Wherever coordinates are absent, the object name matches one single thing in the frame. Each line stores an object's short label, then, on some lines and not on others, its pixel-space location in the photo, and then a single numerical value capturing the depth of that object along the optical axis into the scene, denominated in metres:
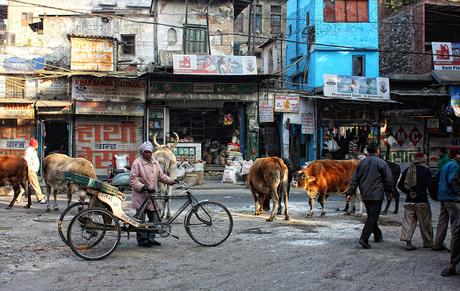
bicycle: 7.56
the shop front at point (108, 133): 21.75
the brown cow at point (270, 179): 11.20
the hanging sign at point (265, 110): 22.34
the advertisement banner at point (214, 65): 21.41
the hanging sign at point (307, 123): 23.06
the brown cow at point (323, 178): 11.95
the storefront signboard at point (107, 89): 21.14
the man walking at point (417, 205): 8.51
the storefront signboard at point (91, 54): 22.22
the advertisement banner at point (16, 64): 21.89
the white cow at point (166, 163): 11.43
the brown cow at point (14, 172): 13.03
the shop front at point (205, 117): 21.83
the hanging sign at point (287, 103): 22.39
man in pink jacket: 8.19
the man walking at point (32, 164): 13.53
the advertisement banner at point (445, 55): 24.20
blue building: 25.55
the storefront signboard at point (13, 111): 20.80
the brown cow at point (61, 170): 11.91
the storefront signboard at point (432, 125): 24.33
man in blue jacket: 6.75
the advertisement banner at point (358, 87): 22.23
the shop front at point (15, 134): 21.50
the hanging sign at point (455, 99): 23.03
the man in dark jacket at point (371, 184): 8.45
